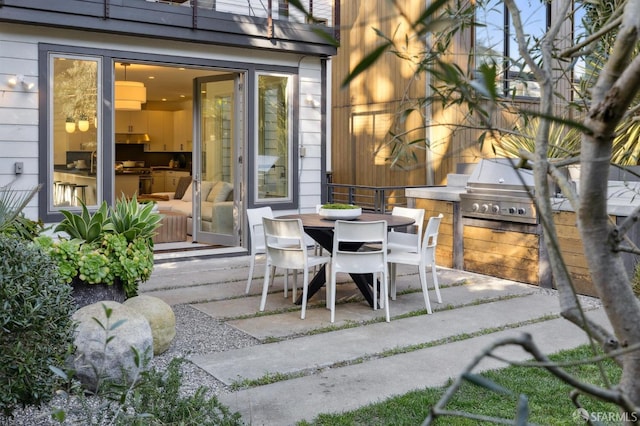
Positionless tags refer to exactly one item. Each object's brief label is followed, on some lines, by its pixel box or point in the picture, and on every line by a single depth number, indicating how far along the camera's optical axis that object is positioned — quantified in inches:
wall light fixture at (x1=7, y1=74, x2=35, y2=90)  291.0
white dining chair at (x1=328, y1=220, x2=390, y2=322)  225.3
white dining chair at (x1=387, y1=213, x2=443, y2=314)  239.5
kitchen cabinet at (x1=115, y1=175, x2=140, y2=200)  561.3
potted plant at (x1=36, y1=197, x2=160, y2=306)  187.8
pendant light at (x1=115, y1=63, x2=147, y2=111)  417.4
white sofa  377.4
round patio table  241.3
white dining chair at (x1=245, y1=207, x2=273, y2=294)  266.1
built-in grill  283.7
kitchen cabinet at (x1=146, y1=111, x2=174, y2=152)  662.5
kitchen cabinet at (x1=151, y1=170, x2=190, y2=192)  625.3
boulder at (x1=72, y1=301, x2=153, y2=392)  153.9
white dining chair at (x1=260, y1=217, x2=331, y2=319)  232.1
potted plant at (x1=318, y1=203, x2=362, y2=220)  255.3
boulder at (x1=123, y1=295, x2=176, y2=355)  181.6
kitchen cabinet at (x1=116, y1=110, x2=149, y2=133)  652.7
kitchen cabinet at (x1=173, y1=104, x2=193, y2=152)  655.1
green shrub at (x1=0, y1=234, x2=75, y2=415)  120.5
